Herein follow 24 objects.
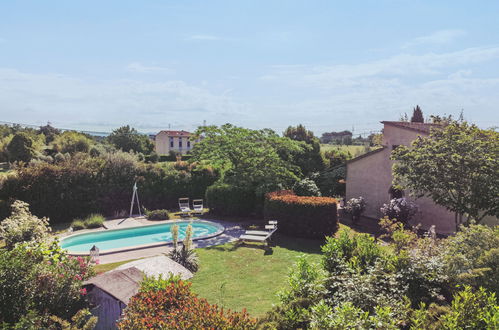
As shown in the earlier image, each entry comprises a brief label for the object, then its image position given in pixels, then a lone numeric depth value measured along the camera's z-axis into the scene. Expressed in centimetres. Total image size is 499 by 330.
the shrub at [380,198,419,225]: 1580
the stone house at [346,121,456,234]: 1638
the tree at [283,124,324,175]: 2734
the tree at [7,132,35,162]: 3322
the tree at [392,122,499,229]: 1123
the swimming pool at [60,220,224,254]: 1546
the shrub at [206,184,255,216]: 1919
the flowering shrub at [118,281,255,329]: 458
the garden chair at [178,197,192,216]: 2014
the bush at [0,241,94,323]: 604
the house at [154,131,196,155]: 5759
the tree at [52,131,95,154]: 3612
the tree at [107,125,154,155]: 5036
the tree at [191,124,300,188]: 1884
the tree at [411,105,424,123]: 2294
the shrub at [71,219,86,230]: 1689
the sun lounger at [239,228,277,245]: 1390
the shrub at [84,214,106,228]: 1730
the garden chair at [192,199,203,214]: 2010
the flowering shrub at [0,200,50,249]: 1079
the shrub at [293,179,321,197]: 1919
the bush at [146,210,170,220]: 1916
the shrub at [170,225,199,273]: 1112
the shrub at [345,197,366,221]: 1775
